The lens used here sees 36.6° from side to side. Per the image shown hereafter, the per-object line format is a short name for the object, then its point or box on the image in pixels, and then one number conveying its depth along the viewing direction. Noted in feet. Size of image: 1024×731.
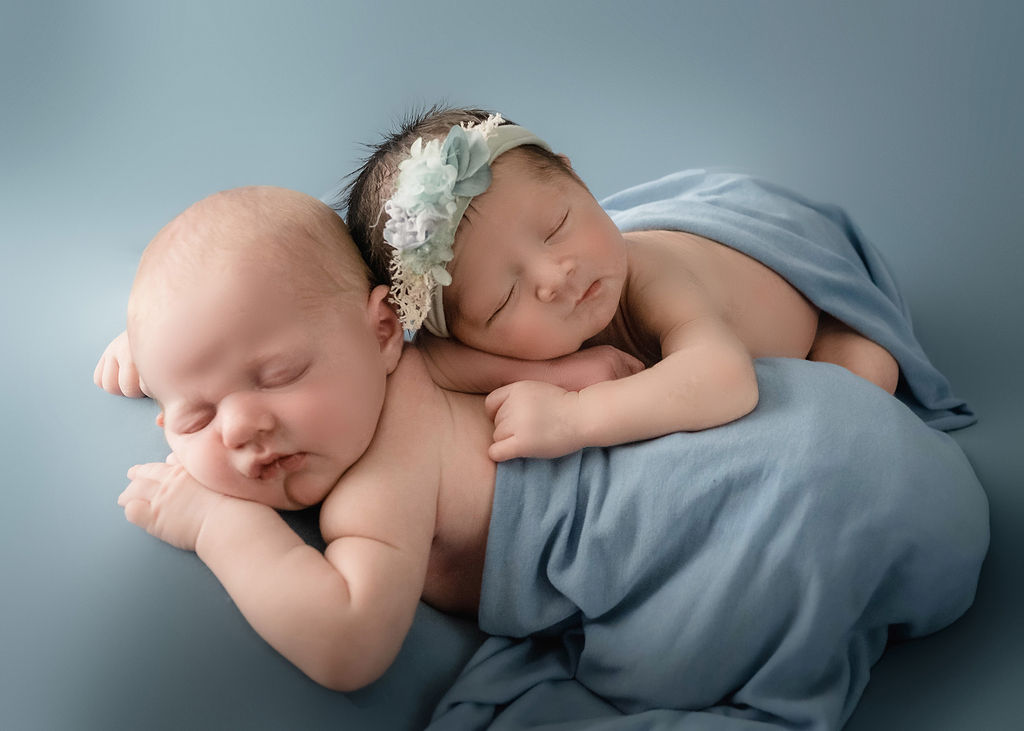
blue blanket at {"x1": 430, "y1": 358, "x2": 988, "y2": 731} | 1.93
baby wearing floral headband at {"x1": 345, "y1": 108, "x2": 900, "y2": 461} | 1.99
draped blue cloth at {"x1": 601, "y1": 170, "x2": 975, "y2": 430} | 2.40
